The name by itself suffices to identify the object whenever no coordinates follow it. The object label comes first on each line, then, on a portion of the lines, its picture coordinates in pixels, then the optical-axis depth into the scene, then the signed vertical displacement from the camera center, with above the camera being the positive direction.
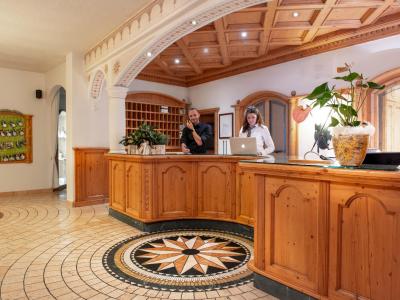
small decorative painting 7.26 +0.53
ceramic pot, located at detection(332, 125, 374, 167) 1.77 +0.01
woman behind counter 3.89 +0.22
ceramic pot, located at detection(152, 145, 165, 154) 4.04 -0.03
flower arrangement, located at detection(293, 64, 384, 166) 1.77 +0.12
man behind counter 4.16 +0.16
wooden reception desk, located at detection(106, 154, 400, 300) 1.55 -0.54
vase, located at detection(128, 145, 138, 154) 4.18 -0.03
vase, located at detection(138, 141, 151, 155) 3.95 -0.02
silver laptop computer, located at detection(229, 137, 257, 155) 3.43 +0.00
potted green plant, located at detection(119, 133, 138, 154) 4.13 +0.05
